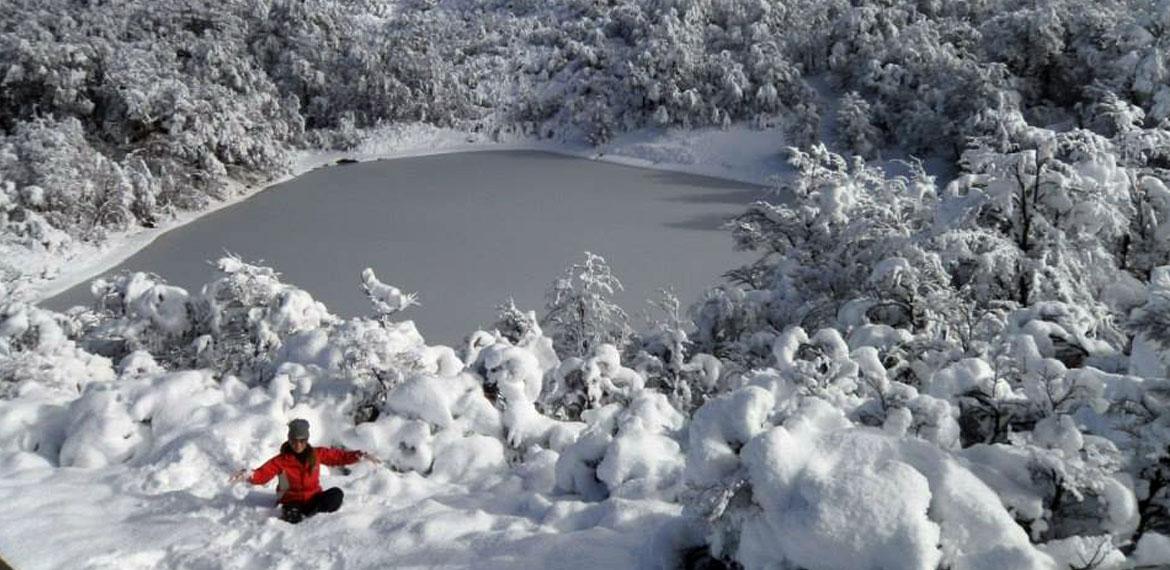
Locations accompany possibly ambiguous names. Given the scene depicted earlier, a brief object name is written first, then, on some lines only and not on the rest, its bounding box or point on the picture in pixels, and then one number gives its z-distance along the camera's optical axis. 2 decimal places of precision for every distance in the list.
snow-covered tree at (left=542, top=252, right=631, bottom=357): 10.95
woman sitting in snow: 4.79
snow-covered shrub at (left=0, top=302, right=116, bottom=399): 7.33
